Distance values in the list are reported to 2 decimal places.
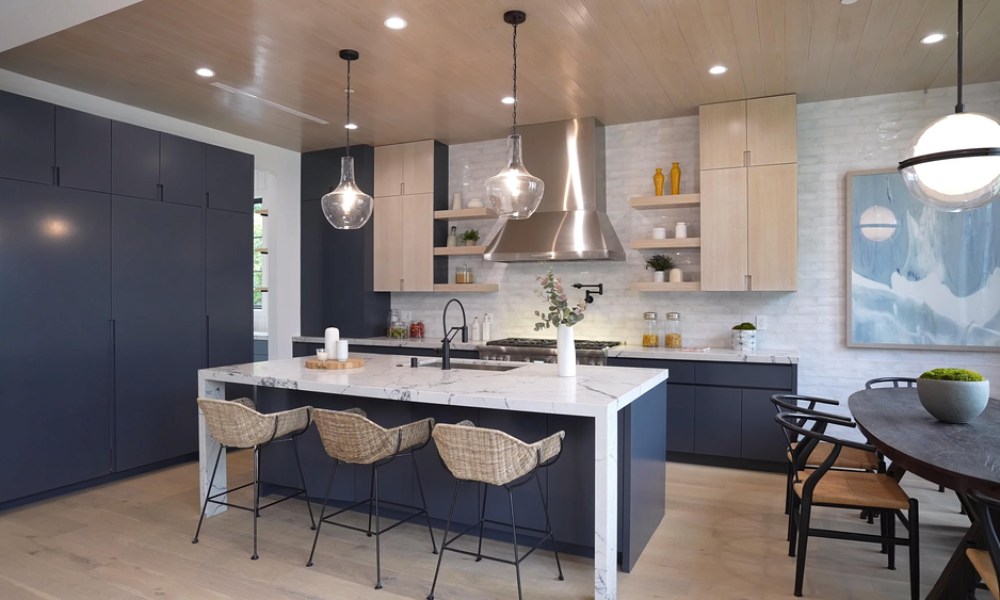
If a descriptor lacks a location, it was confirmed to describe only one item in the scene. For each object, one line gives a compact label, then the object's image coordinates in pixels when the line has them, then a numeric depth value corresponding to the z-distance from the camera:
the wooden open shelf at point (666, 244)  5.05
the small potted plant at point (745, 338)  4.82
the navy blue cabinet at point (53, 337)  3.86
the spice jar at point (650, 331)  5.34
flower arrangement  3.18
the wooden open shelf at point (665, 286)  5.09
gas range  4.98
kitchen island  2.61
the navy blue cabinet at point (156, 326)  4.48
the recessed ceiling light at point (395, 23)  3.49
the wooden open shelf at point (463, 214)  5.91
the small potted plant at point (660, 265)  5.27
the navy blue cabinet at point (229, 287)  5.12
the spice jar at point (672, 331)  5.26
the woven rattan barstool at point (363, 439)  2.86
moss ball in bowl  2.60
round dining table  1.94
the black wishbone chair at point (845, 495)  2.54
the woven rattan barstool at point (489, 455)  2.50
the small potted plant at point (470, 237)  6.11
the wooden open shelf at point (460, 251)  6.01
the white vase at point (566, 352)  3.31
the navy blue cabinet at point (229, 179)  5.10
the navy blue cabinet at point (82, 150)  4.11
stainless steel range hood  5.31
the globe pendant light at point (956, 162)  2.48
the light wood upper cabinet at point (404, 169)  6.14
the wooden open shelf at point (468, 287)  5.92
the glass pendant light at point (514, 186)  3.35
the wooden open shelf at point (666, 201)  5.07
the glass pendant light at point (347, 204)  3.77
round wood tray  3.70
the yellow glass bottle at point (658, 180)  5.23
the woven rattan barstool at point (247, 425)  3.15
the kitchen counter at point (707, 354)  4.48
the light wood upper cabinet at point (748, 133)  4.73
